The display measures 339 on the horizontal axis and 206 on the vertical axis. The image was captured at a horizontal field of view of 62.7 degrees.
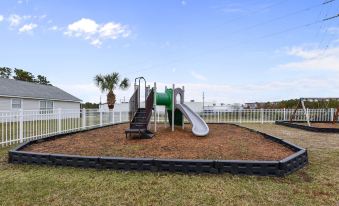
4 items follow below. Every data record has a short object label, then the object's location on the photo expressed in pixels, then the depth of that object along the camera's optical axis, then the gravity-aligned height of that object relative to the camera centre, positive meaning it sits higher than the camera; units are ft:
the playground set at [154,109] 29.66 -0.58
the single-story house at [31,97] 73.36 +2.38
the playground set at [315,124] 44.11 -3.90
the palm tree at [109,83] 98.89 +7.70
